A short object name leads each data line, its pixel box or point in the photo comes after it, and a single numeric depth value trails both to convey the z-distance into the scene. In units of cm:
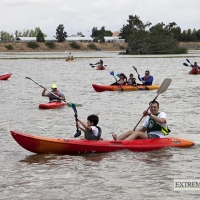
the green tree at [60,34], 16412
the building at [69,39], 17152
